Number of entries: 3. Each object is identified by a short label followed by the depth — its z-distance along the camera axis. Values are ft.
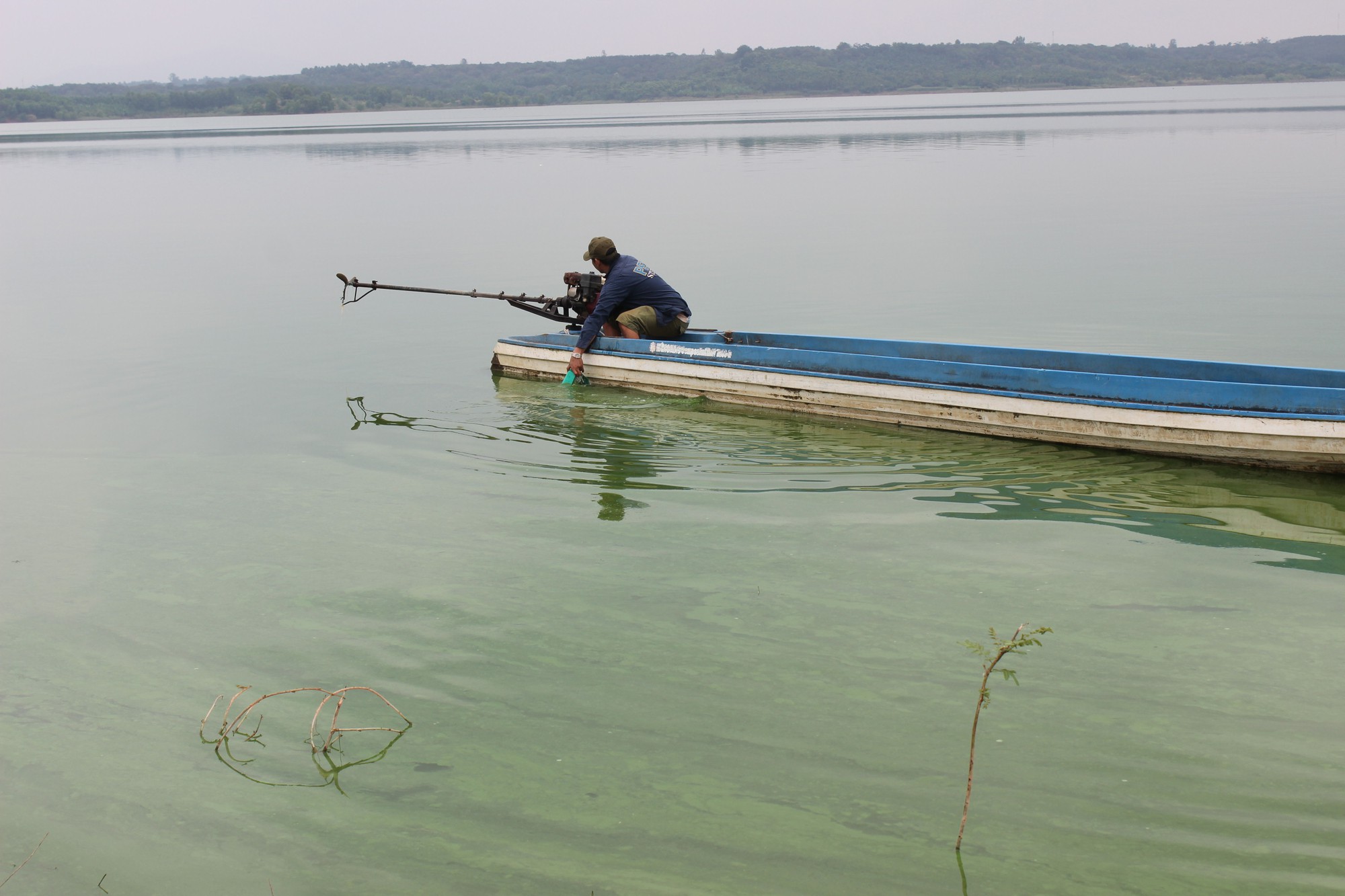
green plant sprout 13.06
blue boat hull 26.05
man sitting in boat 37.86
